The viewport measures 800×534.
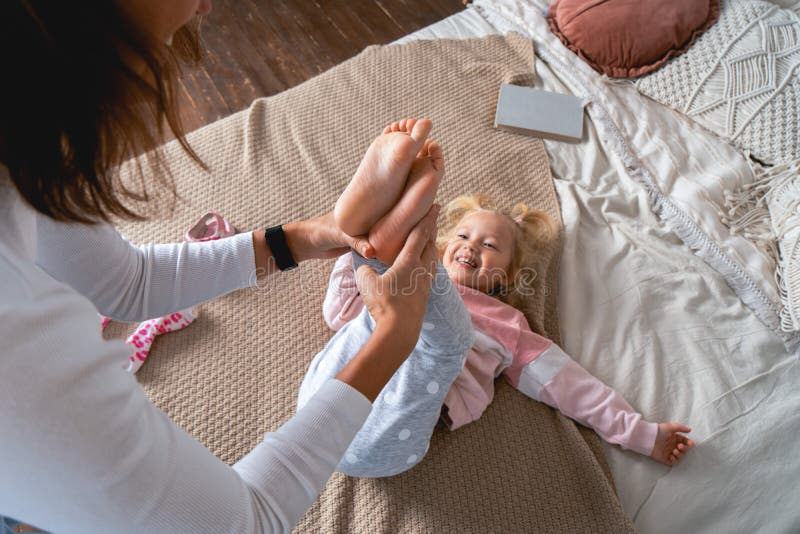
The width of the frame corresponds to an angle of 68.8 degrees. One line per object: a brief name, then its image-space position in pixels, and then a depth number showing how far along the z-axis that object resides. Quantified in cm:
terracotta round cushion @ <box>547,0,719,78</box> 151
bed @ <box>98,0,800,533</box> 101
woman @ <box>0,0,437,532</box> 46
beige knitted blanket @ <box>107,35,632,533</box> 96
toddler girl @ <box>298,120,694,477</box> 89
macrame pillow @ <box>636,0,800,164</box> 135
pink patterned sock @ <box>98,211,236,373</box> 107
